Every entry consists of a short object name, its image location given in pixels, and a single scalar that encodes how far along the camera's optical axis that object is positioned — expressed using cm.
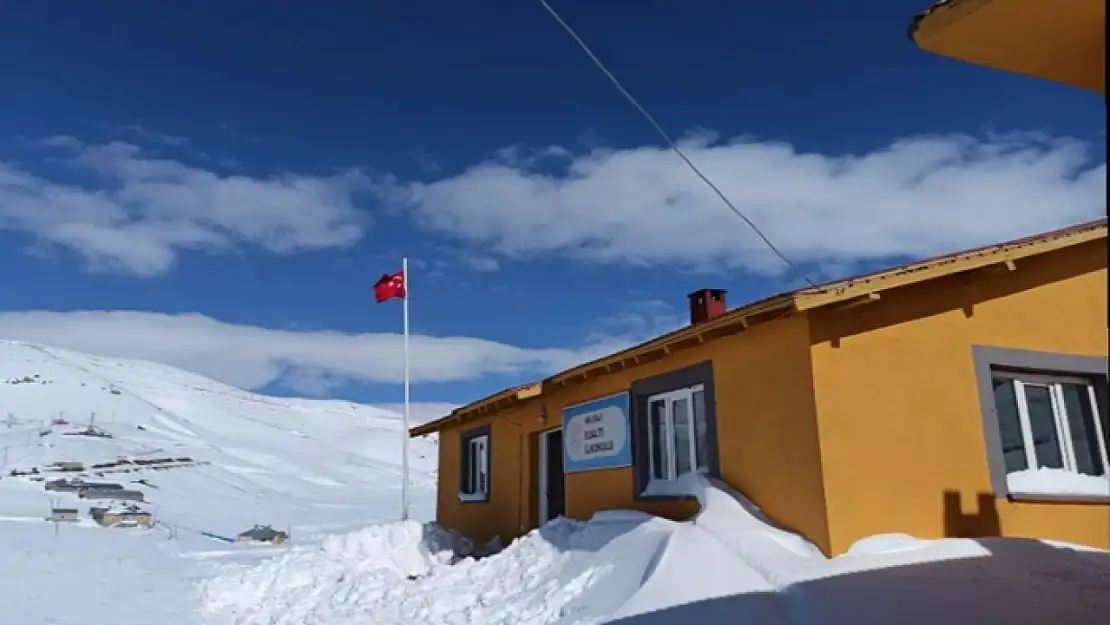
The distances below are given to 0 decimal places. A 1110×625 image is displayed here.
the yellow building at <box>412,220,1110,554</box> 782
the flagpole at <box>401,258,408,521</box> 1691
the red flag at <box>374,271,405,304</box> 1841
